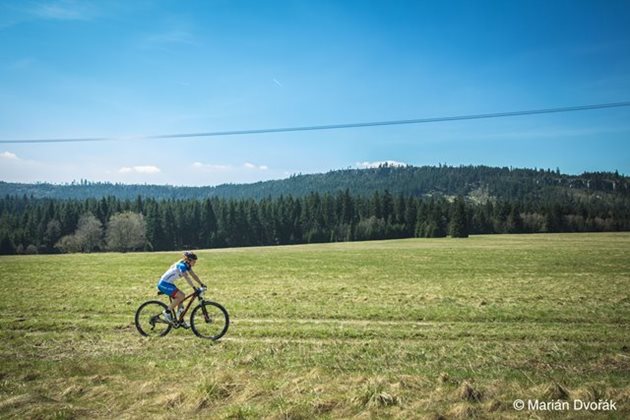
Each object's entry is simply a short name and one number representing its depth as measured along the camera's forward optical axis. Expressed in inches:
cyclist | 490.6
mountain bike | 499.5
